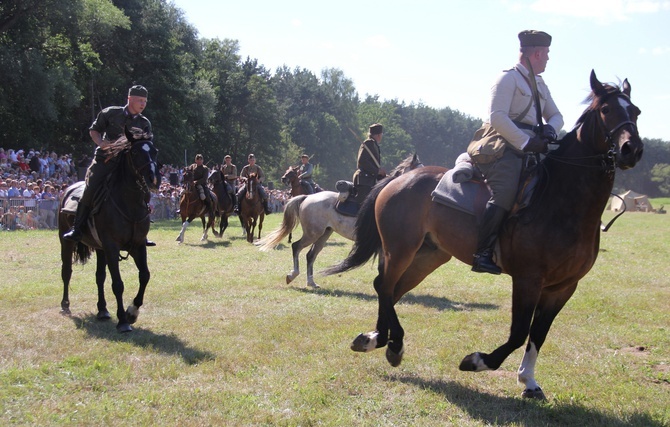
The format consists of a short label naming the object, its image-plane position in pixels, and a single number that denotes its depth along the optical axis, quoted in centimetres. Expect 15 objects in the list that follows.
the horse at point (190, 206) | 2094
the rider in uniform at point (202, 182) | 2084
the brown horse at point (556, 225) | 562
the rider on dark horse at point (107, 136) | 866
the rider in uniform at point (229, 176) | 2298
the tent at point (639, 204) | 7044
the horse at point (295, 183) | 2186
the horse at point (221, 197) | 2239
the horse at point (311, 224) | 1278
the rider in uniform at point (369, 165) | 1226
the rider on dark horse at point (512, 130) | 604
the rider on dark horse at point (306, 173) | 2189
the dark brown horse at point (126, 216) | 836
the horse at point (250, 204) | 2152
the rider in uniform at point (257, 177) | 2192
